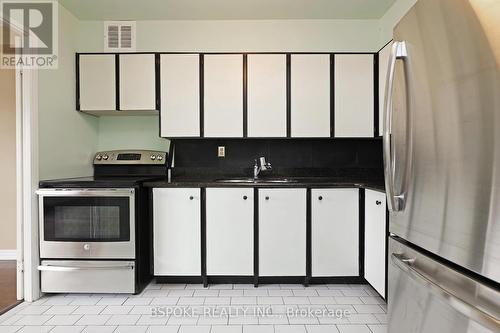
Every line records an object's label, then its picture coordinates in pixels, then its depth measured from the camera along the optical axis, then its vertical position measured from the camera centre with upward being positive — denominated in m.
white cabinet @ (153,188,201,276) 2.40 -0.57
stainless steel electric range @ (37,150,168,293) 2.23 -0.58
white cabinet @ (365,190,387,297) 2.00 -0.57
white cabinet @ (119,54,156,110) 2.63 +0.76
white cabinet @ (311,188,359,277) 2.39 -0.57
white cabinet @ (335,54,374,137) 2.59 +0.69
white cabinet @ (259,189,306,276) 2.39 -0.56
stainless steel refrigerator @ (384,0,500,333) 0.77 +0.00
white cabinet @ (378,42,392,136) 2.41 +0.77
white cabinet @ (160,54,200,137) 2.61 +0.65
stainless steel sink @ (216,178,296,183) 2.64 -0.16
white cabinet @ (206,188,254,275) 2.40 -0.56
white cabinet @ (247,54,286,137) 2.60 +0.62
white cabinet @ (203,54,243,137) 2.60 +0.62
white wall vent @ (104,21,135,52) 2.84 +1.26
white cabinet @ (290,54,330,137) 2.60 +0.63
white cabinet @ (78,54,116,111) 2.66 +0.76
